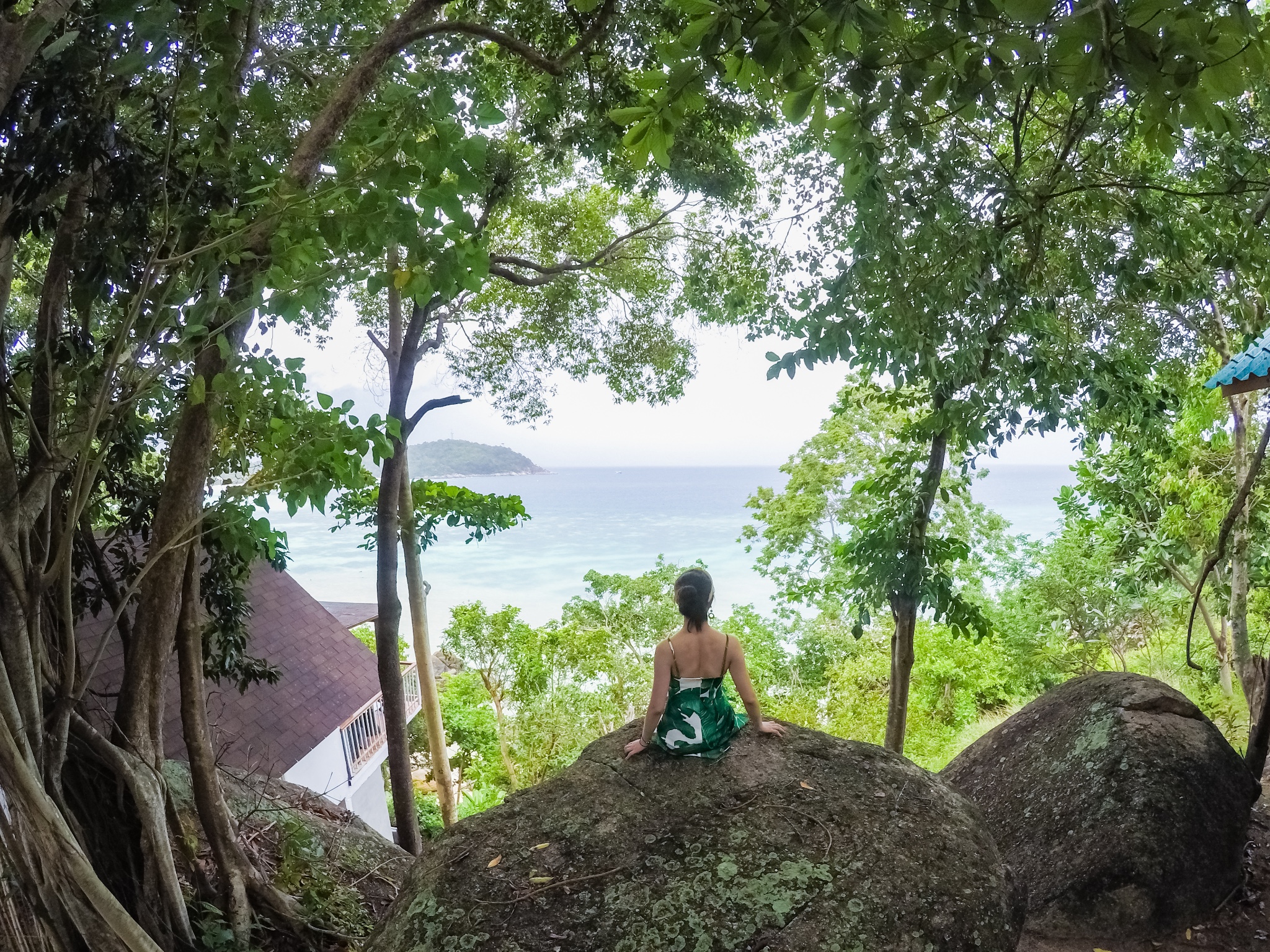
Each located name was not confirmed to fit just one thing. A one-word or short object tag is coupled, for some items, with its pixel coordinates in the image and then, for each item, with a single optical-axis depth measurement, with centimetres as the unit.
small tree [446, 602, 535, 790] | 1534
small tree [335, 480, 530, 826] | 851
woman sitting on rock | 381
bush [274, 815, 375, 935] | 396
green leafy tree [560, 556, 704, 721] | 1608
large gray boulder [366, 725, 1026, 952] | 278
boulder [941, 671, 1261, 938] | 432
